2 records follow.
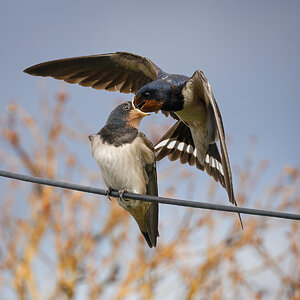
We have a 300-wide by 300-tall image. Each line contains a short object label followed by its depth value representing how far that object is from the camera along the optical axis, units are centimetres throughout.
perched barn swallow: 615
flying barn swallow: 723
